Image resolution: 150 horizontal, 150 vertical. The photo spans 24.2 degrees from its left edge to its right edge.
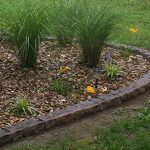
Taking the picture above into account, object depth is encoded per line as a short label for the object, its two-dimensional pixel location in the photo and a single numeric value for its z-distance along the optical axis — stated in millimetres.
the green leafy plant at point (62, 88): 4107
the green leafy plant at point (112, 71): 4529
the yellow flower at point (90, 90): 4137
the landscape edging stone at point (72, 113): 3392
